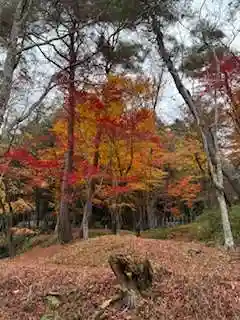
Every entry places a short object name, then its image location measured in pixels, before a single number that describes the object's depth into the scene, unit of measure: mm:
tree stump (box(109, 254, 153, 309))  3750
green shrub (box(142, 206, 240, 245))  9581
